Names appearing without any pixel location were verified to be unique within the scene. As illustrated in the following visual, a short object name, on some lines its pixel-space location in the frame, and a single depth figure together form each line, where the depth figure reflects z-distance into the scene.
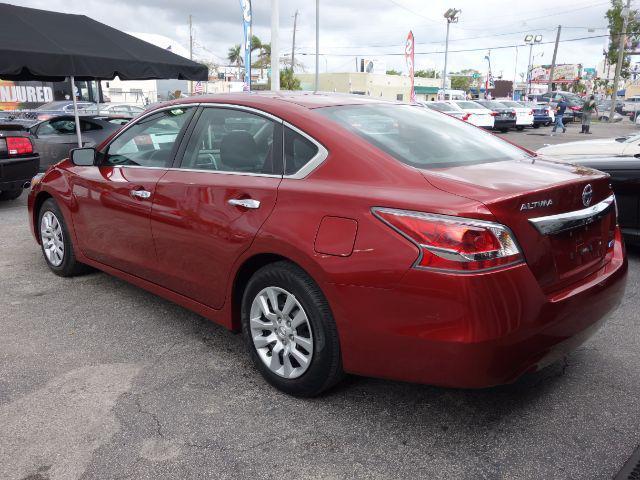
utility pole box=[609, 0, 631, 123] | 37.89
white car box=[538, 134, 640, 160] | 7.09
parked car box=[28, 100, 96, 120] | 17.36
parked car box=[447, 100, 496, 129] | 23.17
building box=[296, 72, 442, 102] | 69.56
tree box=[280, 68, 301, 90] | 55.41
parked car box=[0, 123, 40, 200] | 7.92
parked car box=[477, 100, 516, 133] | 25.44
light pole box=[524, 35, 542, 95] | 56.71
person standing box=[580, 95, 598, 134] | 25.28
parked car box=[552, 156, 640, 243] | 5.47
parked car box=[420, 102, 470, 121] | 22.64
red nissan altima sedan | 2.36
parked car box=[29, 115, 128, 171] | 10.73
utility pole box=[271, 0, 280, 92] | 14.27
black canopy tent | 8.79
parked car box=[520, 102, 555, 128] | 29.69
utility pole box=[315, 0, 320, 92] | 35.61
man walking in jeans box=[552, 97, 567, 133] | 25.16
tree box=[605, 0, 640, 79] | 40.41
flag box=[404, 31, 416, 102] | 25.30
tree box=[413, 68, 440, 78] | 127.94
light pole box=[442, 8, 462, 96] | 51.68
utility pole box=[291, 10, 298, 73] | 60.53
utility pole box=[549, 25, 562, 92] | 48.44
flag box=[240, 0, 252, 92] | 15.89
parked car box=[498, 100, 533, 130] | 26.14
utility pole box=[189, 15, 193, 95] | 68.82
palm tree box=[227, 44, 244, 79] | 76.19
